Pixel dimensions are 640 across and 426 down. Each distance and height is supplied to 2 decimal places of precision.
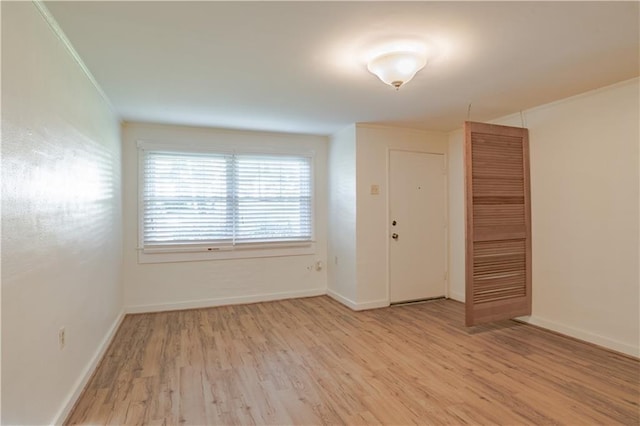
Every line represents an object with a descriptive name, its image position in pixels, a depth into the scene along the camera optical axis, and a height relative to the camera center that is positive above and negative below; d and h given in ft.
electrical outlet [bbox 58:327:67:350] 6.68 -2.40
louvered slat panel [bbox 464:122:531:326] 10.89 -0.40
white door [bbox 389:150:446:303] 14.96 -0.64
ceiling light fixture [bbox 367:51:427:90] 7.43 +3.21
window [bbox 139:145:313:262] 14.12 +0.45
